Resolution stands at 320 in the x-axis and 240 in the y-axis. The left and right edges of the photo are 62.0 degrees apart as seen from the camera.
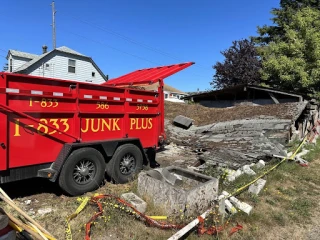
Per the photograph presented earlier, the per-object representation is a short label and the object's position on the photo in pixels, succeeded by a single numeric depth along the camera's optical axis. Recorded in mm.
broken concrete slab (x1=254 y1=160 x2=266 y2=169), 7608
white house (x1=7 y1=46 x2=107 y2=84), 25534
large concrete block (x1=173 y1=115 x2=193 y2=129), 14203
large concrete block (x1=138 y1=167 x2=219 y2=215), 4137
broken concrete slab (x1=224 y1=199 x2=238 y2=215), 4517
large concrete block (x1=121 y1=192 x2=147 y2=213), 4223
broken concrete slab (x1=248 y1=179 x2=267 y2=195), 5582
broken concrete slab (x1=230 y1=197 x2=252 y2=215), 4598
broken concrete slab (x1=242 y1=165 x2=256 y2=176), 6688
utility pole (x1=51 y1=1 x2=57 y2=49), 30578
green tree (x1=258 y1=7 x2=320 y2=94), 17938
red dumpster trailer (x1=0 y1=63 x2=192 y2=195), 4340
